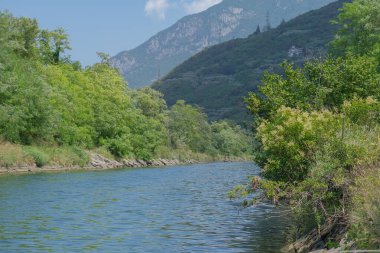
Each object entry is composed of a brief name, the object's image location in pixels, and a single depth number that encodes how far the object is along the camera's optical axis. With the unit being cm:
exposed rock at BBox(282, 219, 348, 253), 1785
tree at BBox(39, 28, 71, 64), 10512
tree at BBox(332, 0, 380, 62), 5688
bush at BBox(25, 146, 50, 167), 6931
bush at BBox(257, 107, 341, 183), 2231
